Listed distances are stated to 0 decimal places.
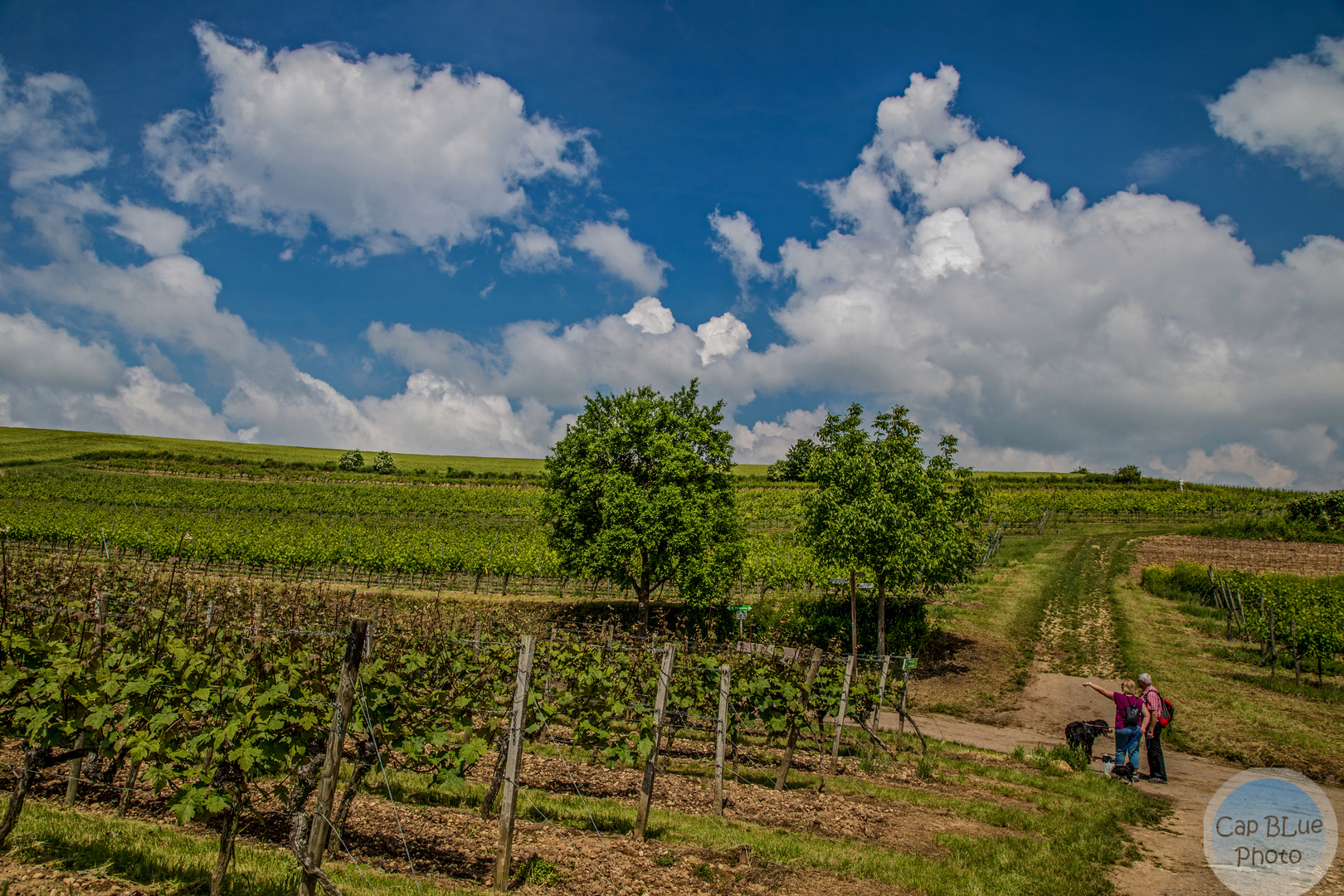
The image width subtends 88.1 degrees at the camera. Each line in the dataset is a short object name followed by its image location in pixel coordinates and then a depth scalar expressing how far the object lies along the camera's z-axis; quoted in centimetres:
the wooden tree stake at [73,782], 641
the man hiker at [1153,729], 1174
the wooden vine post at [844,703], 1077
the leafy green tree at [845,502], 1936
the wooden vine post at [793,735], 942
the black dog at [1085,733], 1304
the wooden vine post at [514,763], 557
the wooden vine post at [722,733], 807
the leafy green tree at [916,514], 1928
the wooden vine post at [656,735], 691
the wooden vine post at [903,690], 1328
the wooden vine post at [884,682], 1246
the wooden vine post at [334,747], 439
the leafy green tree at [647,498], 2286
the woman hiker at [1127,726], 1172
